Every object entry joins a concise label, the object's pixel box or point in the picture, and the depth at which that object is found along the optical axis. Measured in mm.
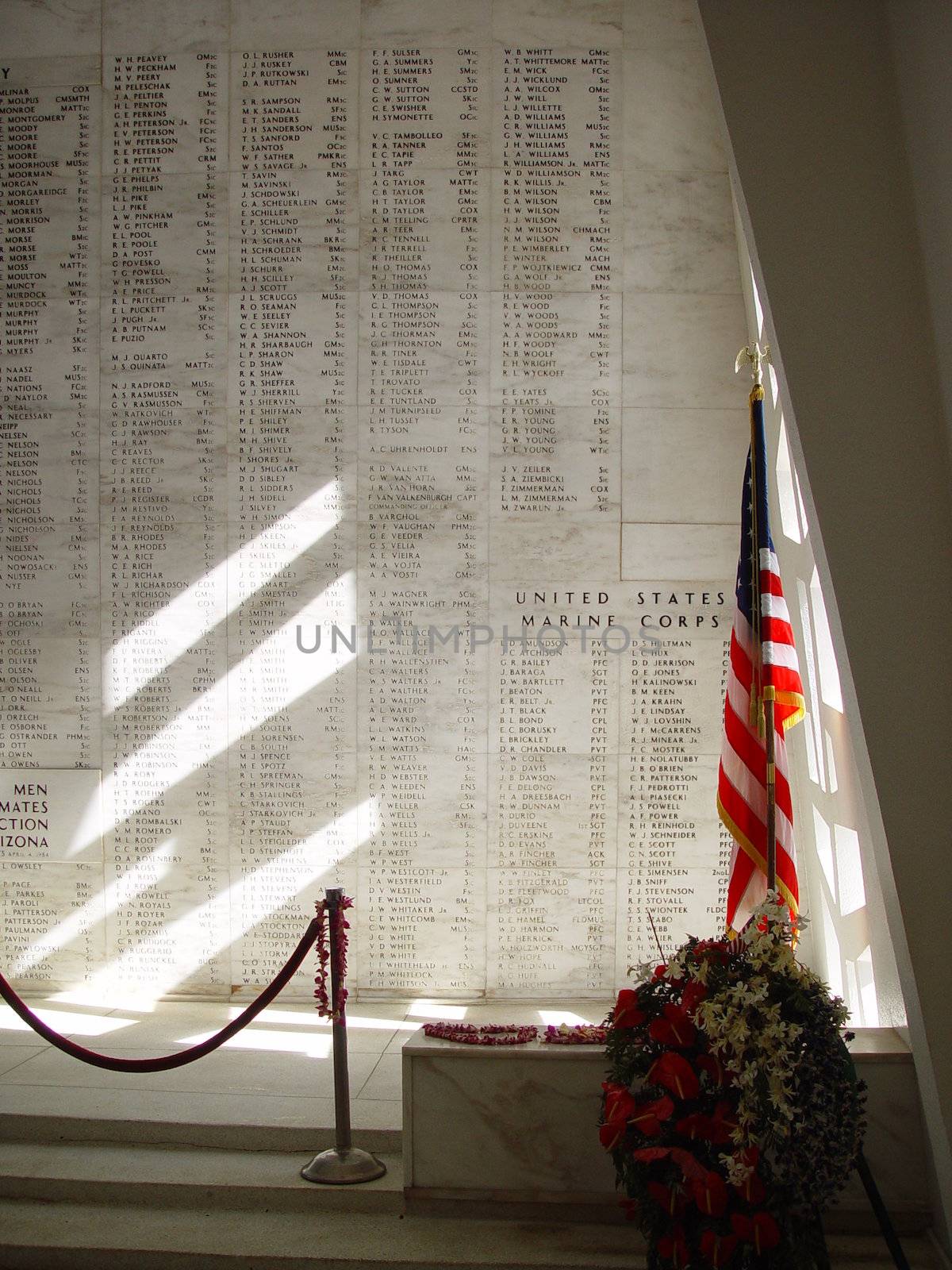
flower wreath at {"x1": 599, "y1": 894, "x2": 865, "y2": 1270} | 3100
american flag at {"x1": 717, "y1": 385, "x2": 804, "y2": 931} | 4230
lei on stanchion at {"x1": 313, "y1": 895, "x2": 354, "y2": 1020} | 4137
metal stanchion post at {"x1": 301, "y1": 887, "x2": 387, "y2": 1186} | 4086
